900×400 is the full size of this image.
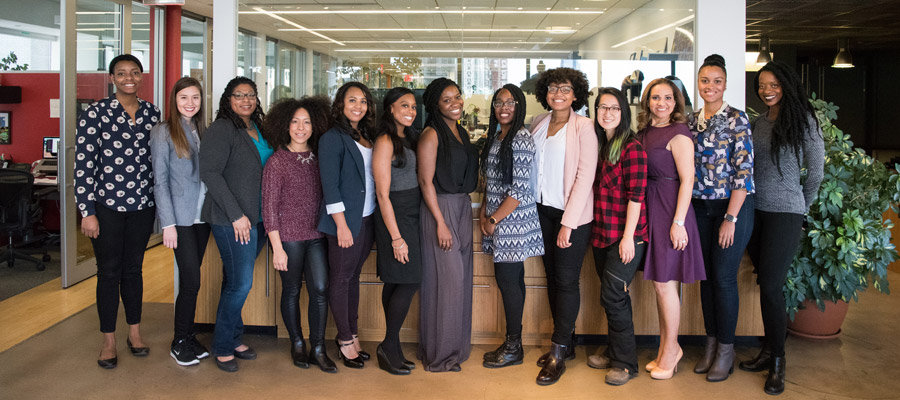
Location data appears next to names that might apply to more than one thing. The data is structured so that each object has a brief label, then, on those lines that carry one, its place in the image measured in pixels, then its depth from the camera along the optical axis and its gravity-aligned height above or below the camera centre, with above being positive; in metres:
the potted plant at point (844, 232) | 3.90 -0.21
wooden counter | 3.97 -0.68
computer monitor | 7.50 +0.54
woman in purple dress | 3.29 +0.01
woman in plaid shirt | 3.29 -0.09
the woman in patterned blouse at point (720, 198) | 3.32 -0.01
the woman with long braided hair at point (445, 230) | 3.36 -0.18
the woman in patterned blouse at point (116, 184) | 3.45 +0.06
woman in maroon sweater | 3.38 -0.04
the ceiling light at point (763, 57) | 10.73 +2.37
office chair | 6.21 -0.12
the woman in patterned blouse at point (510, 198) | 3.35 -0.01
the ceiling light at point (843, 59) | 11.59 +2.51
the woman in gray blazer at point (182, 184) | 3.52 +0.06
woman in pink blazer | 3.38 +0.06
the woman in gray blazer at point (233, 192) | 3.40 +0.02
